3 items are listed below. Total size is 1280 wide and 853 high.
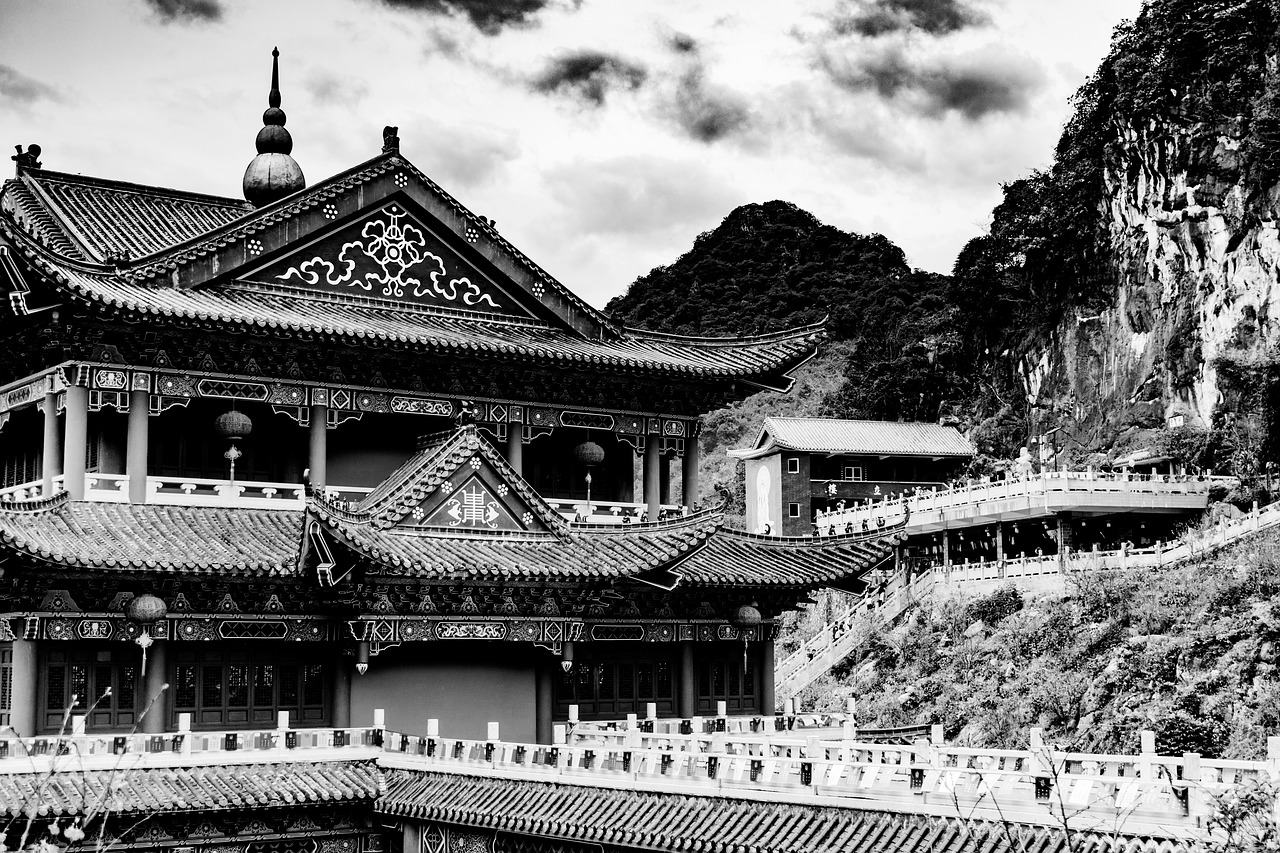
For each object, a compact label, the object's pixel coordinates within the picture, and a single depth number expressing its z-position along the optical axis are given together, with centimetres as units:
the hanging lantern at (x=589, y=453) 2953
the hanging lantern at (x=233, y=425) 2603
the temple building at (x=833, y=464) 7375
